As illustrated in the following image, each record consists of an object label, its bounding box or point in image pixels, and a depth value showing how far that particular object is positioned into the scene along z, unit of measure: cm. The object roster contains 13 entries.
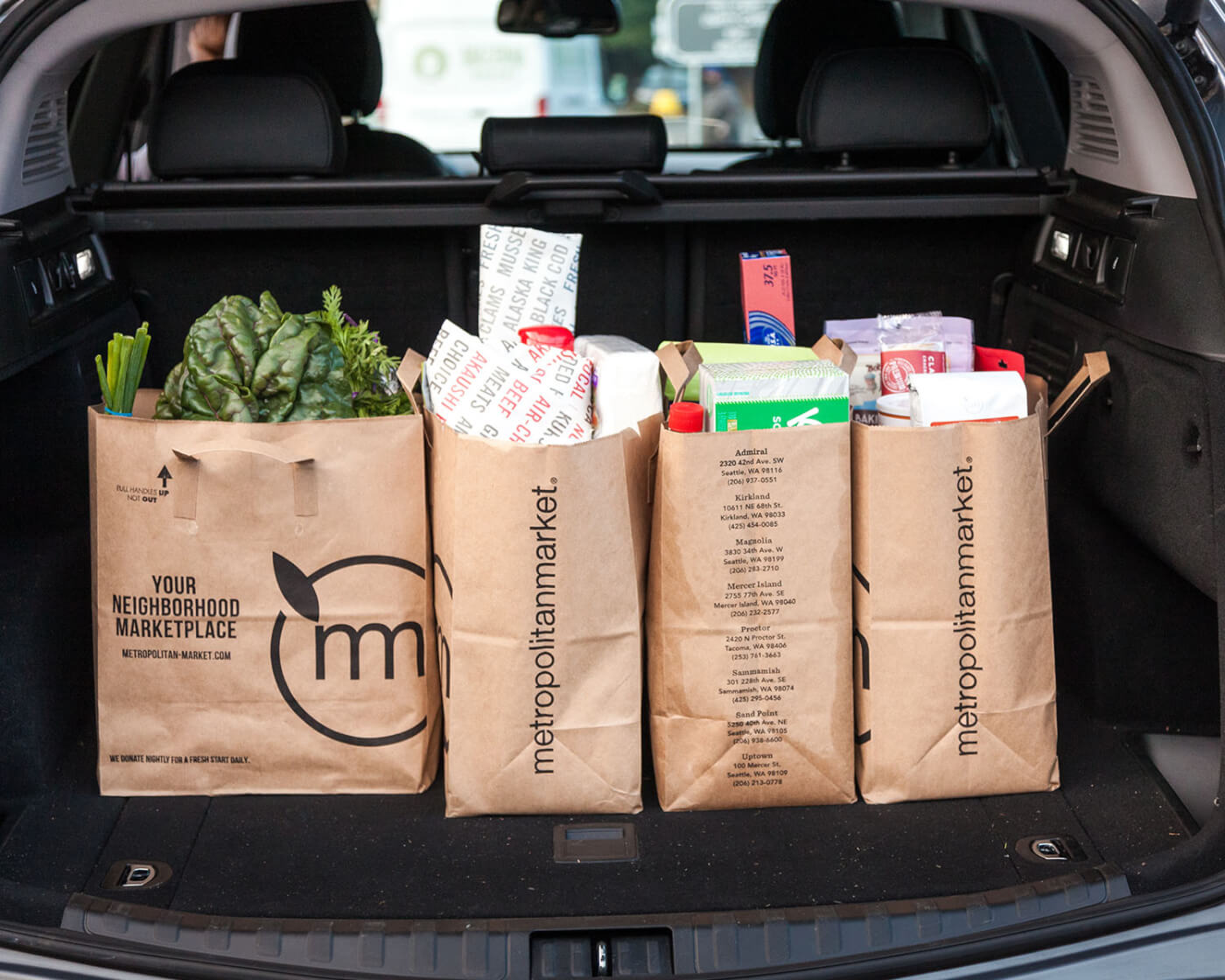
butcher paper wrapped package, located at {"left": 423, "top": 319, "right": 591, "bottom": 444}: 140
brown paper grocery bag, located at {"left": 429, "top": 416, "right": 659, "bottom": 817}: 132
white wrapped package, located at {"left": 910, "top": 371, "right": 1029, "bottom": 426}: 139
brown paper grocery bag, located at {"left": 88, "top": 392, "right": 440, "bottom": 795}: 137
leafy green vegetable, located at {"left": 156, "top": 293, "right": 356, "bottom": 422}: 142
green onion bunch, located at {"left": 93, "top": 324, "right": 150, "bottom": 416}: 142
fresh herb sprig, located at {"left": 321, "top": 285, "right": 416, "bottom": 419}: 147
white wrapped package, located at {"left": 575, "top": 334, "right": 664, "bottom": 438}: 145
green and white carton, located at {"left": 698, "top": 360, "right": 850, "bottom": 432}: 136
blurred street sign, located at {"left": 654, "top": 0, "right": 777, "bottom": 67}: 438
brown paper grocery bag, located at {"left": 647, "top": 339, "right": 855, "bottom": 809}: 136
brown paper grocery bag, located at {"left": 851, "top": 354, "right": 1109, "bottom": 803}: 138
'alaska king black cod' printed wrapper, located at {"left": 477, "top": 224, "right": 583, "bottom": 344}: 159
